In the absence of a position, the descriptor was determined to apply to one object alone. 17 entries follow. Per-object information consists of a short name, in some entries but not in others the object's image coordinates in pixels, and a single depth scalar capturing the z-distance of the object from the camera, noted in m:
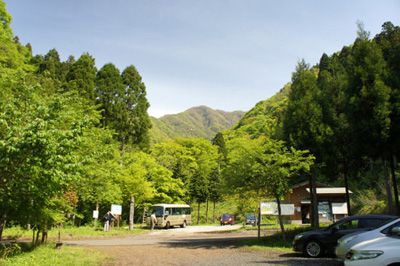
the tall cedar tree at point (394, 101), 14.76
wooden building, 29.41
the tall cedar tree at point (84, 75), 33.94
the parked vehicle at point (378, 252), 6.12
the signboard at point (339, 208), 24.47
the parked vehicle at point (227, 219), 41.81
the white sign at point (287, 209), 21.17
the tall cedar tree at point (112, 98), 34.94
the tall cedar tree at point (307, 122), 18.16
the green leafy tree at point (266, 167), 16.80
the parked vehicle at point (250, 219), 40.56
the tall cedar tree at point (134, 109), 35.53
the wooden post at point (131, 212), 31.09
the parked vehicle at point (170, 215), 35.53
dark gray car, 12.02
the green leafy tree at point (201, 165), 44.59
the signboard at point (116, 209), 28.70
